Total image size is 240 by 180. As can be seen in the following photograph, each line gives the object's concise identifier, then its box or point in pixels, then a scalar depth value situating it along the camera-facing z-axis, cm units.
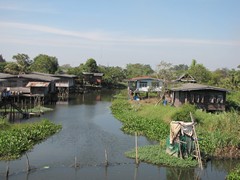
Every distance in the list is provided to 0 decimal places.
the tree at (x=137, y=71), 10094
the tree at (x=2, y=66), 6496
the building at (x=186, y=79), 5394
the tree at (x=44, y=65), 7588
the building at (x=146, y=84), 5300
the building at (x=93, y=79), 7730
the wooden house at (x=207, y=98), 3538
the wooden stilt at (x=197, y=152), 1819
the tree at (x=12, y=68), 6247
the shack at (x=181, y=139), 1934
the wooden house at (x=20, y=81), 4647
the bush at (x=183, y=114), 2731
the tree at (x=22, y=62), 6557
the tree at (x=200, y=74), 6226
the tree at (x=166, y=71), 4541
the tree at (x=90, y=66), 8231
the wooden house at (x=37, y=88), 4594
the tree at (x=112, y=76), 8300
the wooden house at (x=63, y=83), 5988
